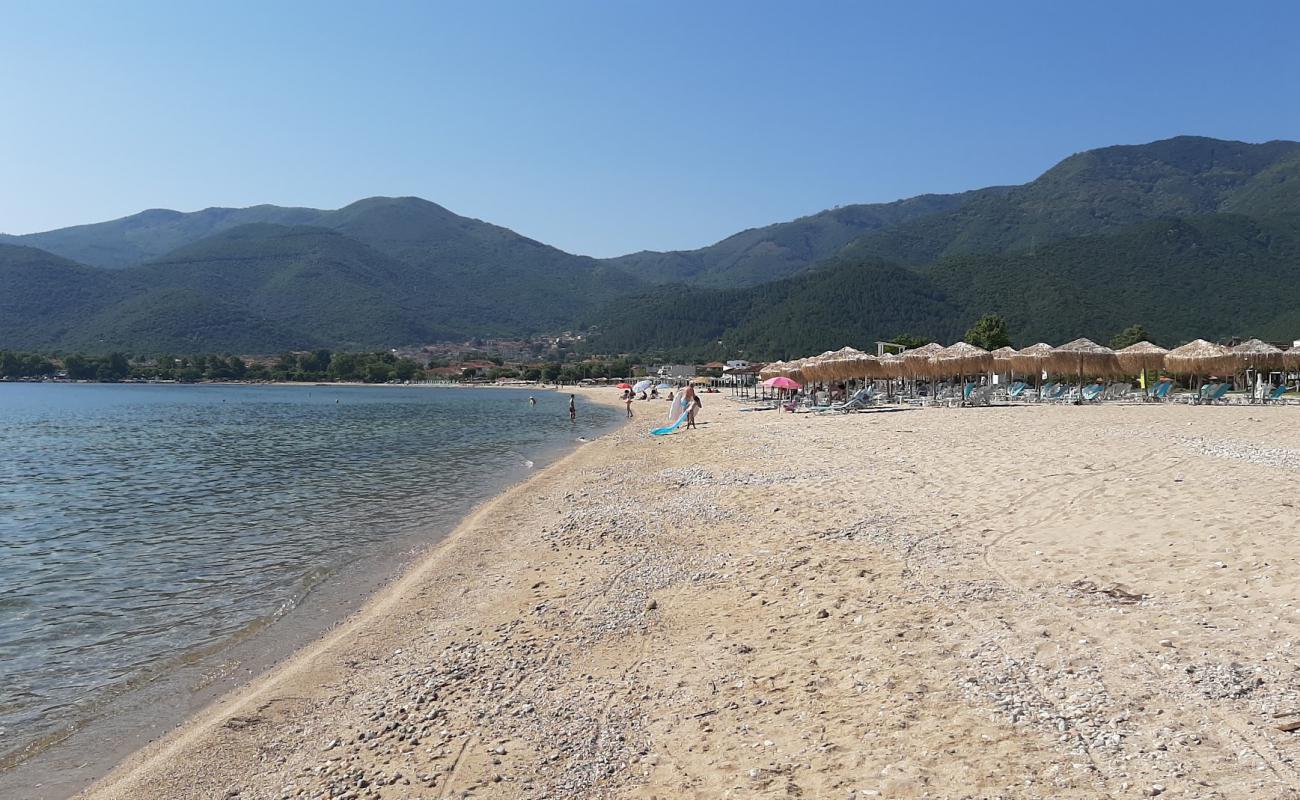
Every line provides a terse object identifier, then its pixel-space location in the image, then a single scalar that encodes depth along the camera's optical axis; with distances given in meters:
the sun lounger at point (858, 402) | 26.46
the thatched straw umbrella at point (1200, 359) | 26.05
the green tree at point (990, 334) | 49.41
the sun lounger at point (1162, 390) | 26.67
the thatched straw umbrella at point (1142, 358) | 27.12
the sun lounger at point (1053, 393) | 28.38
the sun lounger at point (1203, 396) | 25.12
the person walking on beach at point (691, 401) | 24.20
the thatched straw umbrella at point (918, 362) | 29.56
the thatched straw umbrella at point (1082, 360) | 27.91
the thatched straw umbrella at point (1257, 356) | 25.64
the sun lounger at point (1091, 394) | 27.17
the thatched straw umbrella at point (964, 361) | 28.52
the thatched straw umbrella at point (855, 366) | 30.23
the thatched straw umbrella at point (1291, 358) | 25.41
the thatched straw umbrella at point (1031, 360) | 28.16
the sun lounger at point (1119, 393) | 27.38
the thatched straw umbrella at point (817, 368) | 31.08
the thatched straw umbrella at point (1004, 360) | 28.52
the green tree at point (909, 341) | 56.91
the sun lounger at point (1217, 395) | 24.95
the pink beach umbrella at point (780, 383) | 29.04
